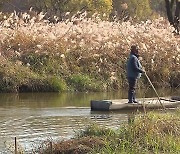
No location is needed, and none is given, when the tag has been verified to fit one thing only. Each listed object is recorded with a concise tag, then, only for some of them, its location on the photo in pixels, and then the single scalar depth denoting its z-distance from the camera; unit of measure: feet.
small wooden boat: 68.64
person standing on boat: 69.36
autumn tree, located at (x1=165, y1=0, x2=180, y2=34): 136.39
